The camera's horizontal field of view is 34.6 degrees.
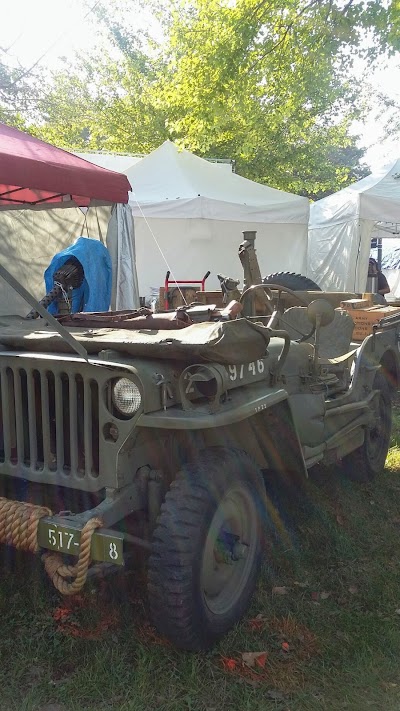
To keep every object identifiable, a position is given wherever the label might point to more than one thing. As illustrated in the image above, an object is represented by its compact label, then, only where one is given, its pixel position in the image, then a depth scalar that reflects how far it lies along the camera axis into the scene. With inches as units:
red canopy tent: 233.9
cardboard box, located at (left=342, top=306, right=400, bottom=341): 214.4
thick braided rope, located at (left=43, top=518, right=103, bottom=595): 97.0
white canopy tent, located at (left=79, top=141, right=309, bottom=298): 441.4
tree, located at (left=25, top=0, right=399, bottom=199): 358.6
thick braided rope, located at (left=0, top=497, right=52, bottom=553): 101.3
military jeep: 102.7
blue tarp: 252.8
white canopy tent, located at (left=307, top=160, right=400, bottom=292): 531.5
